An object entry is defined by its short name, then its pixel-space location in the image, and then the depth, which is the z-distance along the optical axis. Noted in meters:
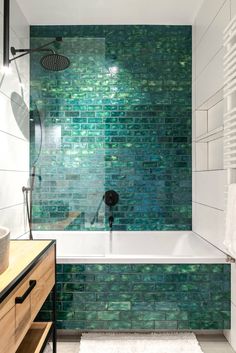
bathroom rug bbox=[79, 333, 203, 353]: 2.11
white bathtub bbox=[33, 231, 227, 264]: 2.21
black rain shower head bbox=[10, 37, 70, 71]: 2.79
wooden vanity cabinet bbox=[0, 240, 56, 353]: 1.16
